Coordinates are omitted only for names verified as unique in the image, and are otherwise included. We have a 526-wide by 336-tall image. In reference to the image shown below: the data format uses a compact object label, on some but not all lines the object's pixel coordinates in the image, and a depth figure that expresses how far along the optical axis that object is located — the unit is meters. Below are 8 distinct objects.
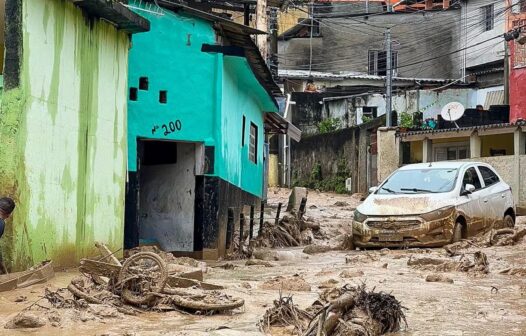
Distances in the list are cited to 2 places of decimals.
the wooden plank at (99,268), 7.64
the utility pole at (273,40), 34.20
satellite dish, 30.27
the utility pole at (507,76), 35.53
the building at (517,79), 31.19
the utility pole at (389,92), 32.25
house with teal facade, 14.34
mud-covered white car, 14.04
